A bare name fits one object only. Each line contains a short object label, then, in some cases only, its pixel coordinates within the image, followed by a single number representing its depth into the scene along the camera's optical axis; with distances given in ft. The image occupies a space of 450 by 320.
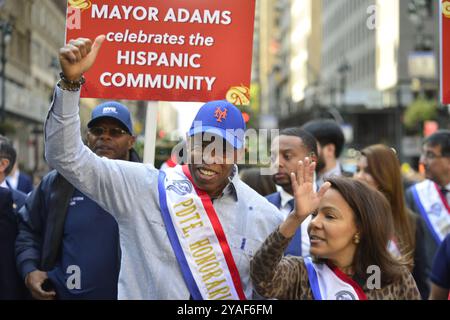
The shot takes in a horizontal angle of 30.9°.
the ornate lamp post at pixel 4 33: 58.90
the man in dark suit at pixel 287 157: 16.24
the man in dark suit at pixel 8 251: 15.12
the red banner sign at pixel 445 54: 14.26
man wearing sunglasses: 13.51
